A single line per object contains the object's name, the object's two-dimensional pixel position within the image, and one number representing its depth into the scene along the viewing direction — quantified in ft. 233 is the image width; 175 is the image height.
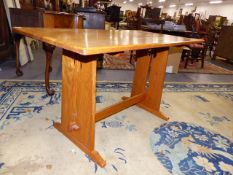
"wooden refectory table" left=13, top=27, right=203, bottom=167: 3.24
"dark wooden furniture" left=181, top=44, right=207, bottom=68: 12.99
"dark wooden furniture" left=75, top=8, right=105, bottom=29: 10.52
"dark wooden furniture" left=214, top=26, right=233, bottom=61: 15.17
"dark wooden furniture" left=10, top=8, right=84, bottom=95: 6.81
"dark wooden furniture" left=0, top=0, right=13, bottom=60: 9.83
